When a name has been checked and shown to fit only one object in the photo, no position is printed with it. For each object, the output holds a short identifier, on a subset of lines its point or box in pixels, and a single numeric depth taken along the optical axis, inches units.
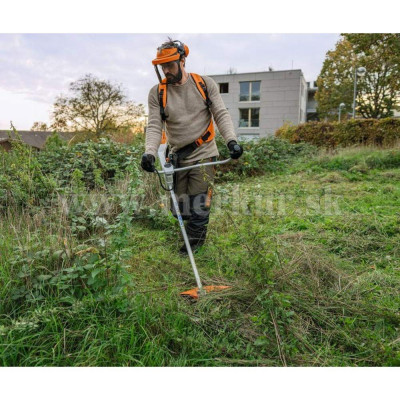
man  128.5
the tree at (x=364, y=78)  534.6
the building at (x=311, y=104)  1643.7
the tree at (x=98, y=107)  772.6
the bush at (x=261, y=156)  340.5
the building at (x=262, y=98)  1268.5
